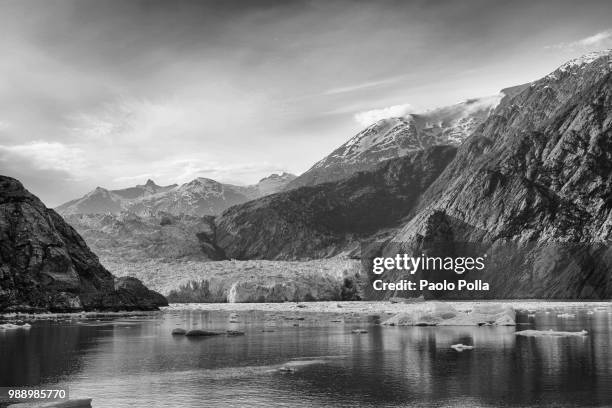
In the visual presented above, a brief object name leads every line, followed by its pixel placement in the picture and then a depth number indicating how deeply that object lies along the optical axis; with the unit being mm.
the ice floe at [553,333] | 61281
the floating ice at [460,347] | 52281
